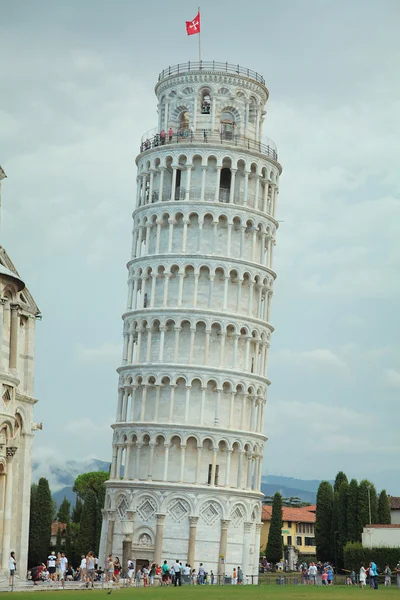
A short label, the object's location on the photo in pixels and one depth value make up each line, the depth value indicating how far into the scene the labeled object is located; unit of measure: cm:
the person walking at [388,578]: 6804
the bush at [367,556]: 8431
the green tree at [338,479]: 11147
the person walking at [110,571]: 6430
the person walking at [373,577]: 6172
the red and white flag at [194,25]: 8806
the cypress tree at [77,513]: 12631
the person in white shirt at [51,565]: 6036
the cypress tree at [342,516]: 10051
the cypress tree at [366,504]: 9844
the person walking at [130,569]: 6681
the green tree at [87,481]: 14546
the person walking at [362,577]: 6406
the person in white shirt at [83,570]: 5891
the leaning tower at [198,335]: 8294
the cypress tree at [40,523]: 10112
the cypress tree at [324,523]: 10725
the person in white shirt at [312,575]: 7538
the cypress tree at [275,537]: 11756
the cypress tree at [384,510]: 10038
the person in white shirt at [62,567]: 5277
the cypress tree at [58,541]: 10980
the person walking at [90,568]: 5656
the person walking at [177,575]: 6399
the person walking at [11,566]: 4817
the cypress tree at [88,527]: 10238
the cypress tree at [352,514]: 9894
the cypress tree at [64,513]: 12007
